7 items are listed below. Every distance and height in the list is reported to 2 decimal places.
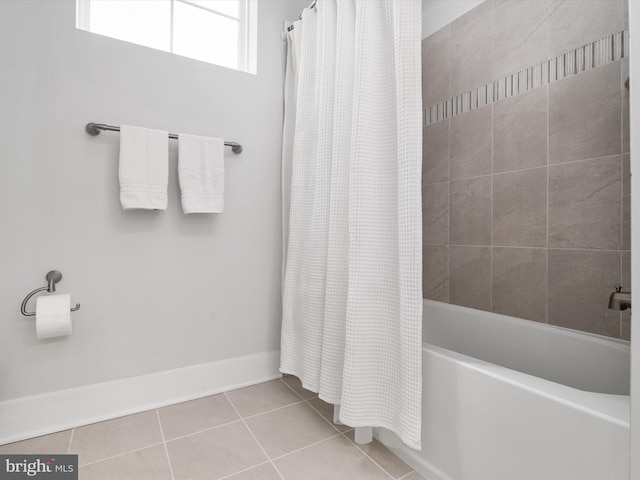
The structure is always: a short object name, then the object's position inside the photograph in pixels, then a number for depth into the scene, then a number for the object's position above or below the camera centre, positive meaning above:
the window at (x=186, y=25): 1.62 +1.16
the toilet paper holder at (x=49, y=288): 1.34 -0.19
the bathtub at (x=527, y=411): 0.77 -0.48
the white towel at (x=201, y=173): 1.61 +0.35
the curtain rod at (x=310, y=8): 1.65 +1.23
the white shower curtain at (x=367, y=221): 1.12 +0.09
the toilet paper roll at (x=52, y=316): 1.28 -0.29
